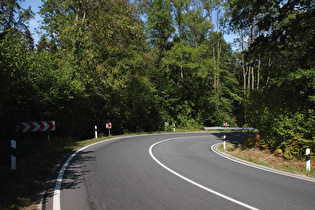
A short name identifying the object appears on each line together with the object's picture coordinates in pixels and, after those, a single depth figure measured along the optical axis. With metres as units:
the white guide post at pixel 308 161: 8.22
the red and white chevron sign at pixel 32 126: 10.56
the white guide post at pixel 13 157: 6.65
